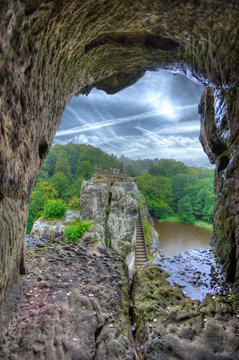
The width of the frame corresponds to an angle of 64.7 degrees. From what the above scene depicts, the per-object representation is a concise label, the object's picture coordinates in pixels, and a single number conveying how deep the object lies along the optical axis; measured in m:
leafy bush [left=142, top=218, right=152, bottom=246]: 18.21
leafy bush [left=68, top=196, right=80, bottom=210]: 16.48
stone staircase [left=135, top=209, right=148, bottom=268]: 15.41
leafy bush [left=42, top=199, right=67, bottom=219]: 13.14
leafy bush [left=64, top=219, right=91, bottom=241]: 10.80
